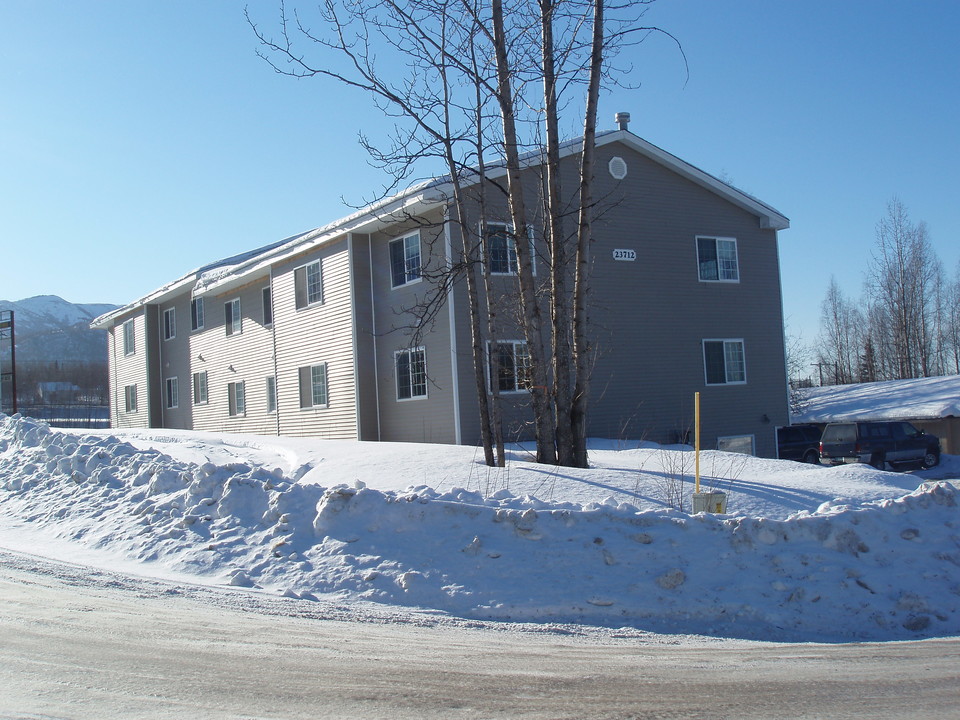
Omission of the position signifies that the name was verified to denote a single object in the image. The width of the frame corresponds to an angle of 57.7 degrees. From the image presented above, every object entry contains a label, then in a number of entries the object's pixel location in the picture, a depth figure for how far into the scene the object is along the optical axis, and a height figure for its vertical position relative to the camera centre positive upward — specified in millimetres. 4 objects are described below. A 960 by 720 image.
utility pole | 29875 +3301
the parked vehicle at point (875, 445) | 26828 -1761
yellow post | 9588 -409
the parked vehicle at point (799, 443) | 30828 -1815
